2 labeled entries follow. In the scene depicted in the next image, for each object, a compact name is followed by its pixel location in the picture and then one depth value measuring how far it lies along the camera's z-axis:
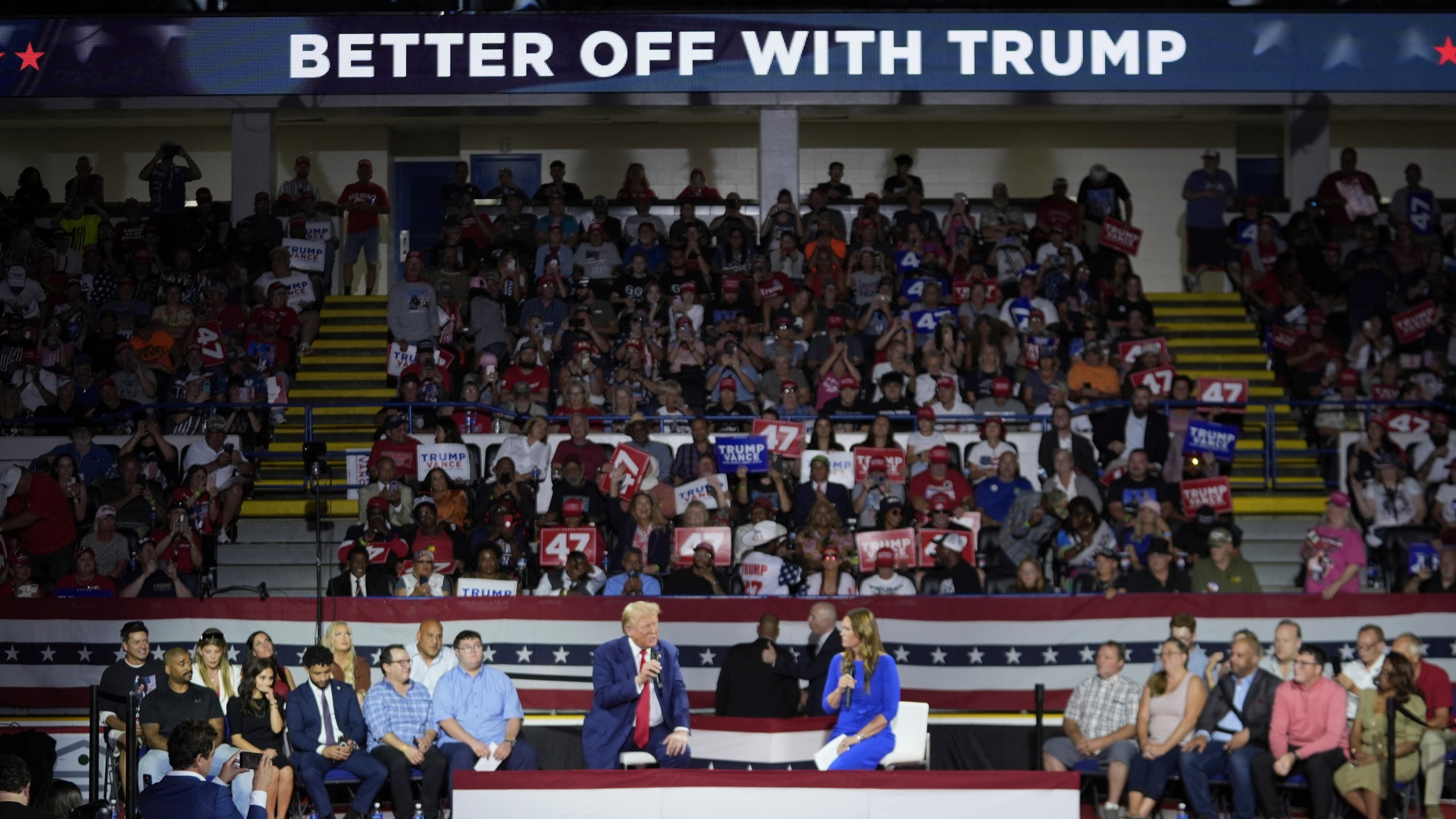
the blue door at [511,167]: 26.25
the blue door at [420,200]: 26.39
